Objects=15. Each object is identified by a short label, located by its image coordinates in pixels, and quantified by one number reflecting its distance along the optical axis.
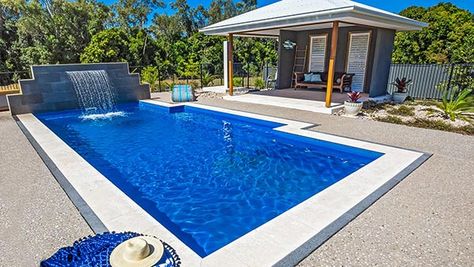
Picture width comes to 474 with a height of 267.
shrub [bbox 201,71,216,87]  15.85
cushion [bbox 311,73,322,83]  11.75
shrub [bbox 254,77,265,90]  14.35
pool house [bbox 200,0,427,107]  7.73
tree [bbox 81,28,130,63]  19.33
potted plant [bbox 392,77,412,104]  10.23
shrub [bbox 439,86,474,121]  7.40
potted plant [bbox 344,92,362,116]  7.81
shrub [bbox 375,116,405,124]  7.20
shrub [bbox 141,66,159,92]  14.48
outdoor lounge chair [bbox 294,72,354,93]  10.99
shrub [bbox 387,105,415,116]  8.16
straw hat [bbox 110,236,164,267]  1.70
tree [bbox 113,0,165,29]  25.22
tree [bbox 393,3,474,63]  17.91
